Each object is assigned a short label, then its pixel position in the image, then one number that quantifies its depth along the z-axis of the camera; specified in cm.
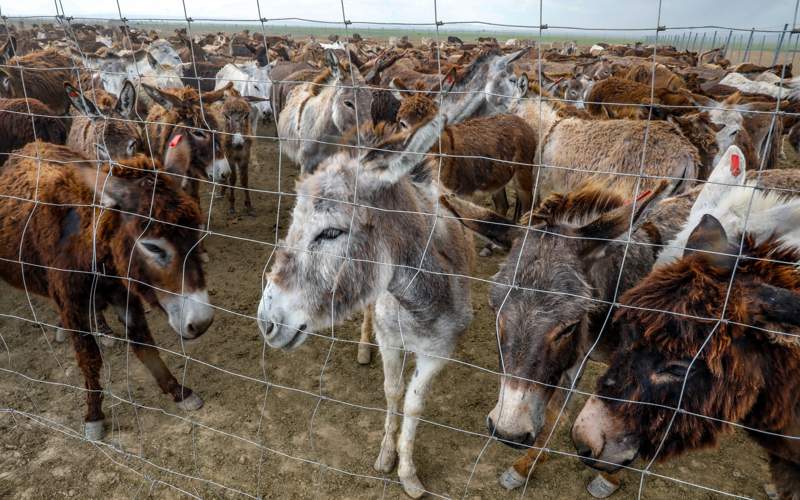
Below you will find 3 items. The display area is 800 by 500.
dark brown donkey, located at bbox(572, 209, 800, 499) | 160
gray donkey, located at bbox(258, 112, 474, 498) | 233
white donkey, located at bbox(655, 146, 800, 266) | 207
